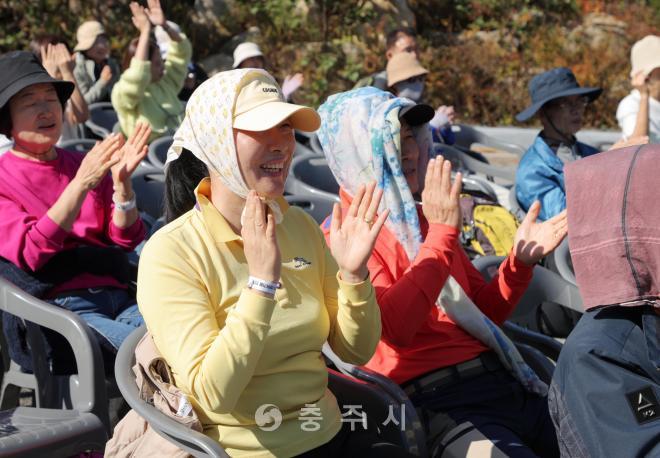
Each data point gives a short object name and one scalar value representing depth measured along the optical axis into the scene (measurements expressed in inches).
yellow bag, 163.5
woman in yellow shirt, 77.2
